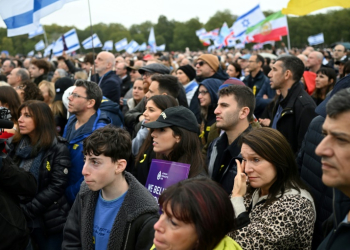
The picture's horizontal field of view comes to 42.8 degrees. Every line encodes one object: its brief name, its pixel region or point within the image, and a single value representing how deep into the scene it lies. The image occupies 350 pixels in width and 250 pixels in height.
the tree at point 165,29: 88.96
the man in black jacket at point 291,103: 5.23
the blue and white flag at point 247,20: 16.24
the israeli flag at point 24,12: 6.25
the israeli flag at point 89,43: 22.47
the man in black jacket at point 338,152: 1.93
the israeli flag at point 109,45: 29.01
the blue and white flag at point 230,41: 23.05
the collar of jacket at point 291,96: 5.42
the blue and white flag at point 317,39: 24.20
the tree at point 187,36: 80.12
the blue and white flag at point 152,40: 25.07
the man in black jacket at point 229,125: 3.99
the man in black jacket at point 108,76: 7.78
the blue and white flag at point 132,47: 27.62
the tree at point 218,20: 88.52
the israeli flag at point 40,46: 28.91
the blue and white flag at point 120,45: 27.47
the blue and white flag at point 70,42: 16.70
